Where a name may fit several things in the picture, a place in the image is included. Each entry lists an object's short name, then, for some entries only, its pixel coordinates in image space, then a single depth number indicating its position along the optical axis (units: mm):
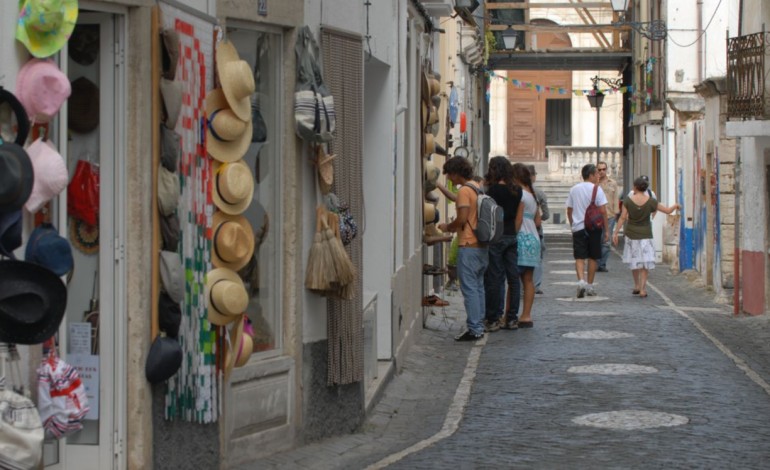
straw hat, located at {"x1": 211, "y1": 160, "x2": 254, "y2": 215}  14127
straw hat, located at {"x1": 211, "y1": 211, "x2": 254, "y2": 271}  14178
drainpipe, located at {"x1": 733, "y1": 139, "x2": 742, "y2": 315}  31558
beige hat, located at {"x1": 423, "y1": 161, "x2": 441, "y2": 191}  29432
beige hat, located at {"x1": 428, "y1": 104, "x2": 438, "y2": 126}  29227
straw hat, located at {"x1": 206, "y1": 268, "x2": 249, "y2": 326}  13960
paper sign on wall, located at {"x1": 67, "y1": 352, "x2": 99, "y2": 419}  12763
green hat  10669
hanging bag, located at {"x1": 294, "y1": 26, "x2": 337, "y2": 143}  15548
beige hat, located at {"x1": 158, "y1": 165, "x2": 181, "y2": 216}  12784
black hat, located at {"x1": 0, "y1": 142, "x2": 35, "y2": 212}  10124
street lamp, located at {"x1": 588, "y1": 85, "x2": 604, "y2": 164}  71364
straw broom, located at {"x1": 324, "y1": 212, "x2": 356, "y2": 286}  16125
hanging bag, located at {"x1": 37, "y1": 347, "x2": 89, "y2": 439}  10931
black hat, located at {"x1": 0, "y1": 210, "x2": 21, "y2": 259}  10406
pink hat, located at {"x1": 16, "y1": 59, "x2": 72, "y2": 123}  10726
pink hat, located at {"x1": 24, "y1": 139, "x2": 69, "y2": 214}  10810
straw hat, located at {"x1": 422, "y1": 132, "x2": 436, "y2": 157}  29027
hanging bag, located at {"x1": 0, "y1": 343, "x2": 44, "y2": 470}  9932
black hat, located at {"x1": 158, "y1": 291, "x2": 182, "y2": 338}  12981
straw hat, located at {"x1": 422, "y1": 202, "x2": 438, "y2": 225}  29150
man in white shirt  34453
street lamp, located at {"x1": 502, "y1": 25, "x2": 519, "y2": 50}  61425
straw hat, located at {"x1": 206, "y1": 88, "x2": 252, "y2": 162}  14012
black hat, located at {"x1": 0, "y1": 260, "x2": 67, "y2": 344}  10419
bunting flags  68526
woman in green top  35119
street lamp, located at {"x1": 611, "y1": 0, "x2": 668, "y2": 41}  54151
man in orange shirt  26076
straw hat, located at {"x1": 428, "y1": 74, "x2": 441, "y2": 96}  28996
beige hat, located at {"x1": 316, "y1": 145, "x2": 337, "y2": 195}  16227
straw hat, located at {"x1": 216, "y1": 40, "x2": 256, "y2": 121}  14024
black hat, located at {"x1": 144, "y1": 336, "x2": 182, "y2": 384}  12769
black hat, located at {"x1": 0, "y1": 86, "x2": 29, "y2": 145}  10445
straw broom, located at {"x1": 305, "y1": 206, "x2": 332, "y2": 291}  15971
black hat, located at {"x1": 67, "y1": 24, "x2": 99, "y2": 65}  12801
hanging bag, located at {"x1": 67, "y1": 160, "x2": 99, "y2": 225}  12680
